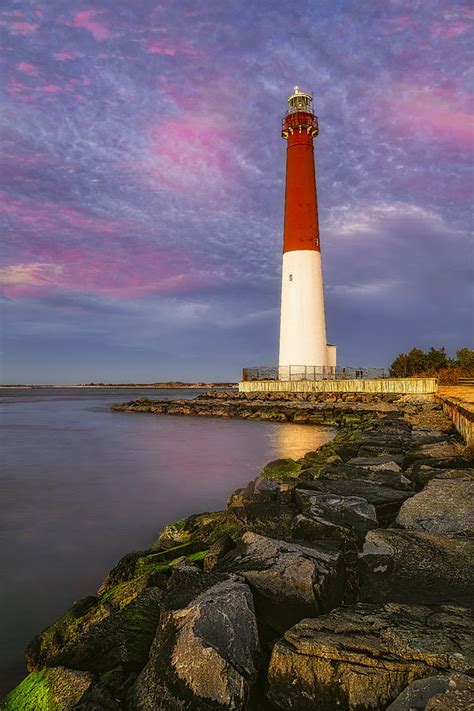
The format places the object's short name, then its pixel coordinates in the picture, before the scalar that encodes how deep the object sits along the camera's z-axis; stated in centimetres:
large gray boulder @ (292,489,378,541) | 357
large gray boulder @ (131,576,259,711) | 207
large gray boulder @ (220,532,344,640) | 260
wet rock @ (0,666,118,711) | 225
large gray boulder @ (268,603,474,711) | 197
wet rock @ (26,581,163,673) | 263
